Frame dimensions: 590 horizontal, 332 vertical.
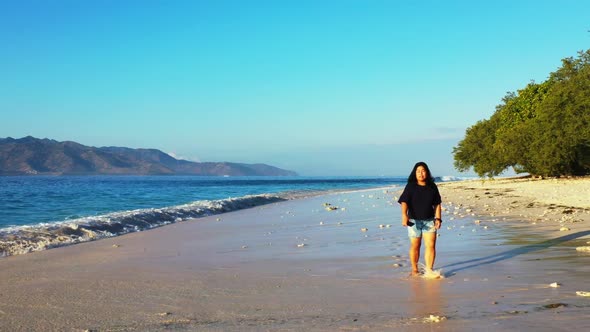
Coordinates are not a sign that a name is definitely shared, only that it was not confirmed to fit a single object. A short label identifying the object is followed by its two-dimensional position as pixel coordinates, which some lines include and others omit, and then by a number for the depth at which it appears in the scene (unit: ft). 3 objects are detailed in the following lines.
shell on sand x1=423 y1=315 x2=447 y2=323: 17.43
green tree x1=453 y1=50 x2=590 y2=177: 138.41
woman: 28.50
